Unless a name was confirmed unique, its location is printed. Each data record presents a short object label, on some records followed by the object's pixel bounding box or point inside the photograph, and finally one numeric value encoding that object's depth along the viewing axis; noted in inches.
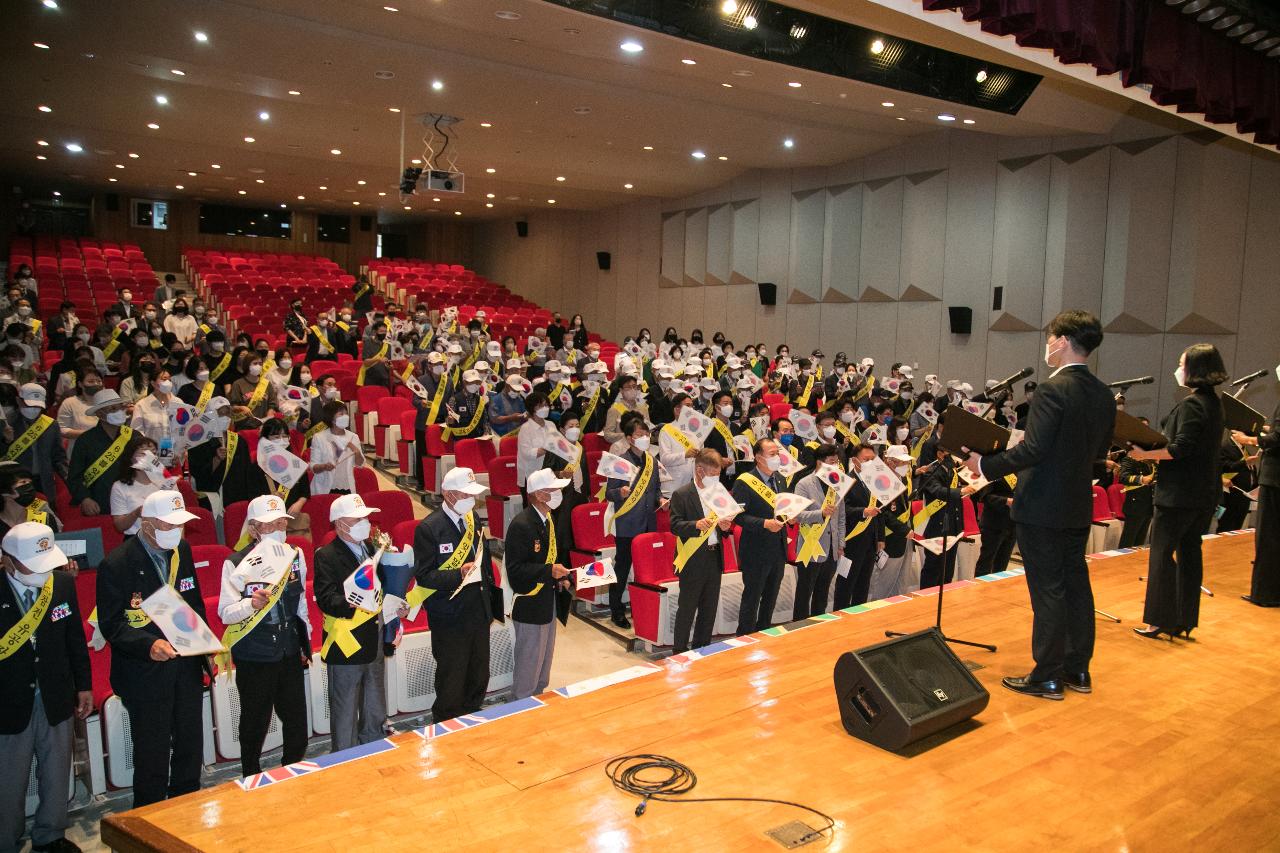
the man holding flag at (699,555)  253.4
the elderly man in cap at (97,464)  261.4
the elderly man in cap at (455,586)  198.7
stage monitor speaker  142.1
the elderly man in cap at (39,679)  157.2
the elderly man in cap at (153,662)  167.8
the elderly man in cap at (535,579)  213.8
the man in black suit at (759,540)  266.8
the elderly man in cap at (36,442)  267.3
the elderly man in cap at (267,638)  173.0
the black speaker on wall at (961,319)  623.5
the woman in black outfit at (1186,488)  184.4
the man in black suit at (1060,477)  153.4
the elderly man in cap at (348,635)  184.7
